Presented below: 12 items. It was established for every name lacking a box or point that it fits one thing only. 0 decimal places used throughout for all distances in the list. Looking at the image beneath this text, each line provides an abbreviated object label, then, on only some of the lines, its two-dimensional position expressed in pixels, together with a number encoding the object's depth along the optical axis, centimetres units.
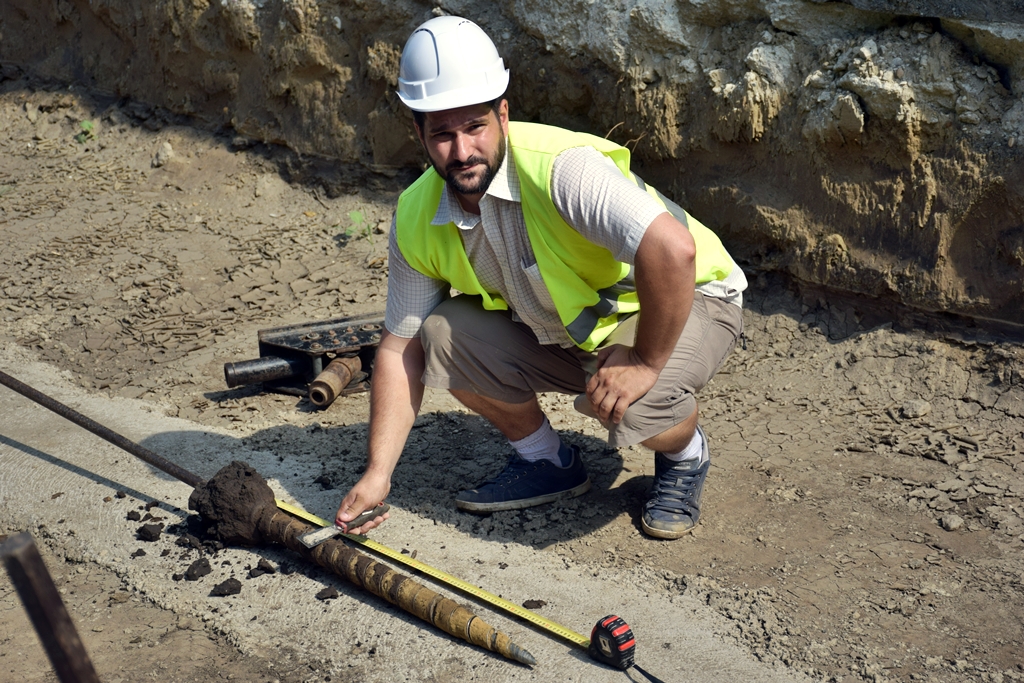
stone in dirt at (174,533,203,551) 301
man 257
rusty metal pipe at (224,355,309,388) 402
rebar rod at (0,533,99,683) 123
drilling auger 253
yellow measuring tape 254
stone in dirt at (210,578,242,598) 281
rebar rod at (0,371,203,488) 316
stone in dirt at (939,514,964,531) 299
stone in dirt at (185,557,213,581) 288
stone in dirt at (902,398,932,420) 362
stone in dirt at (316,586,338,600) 278
